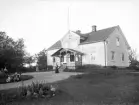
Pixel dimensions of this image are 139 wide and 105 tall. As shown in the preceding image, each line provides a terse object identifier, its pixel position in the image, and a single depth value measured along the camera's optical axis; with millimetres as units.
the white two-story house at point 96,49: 26750
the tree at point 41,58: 48175
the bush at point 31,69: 34188
